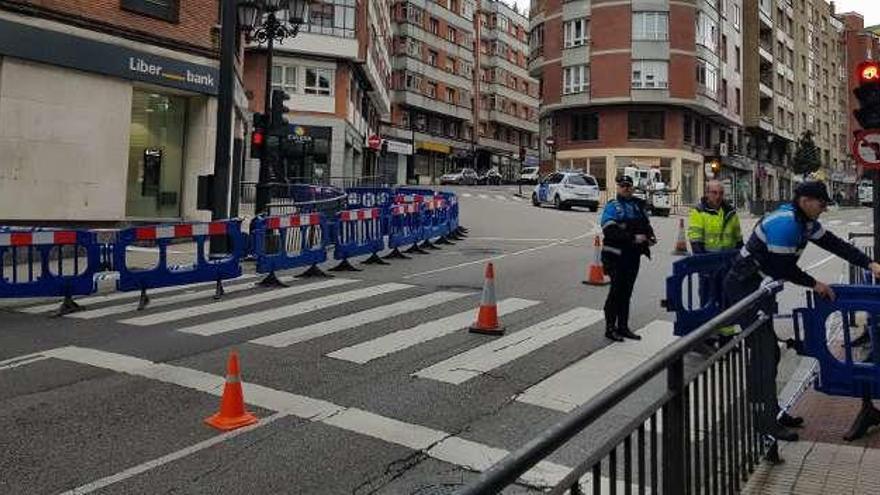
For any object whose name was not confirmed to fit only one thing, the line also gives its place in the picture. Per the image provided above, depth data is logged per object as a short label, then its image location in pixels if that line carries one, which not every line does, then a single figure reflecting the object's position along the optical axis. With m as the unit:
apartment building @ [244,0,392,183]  42.75
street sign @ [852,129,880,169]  8.01
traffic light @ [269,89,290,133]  16.02
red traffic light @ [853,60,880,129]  8.11
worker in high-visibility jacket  8.53
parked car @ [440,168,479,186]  66.94
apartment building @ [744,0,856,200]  67.12
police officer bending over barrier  4.50
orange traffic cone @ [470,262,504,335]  8.41
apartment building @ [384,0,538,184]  70.94
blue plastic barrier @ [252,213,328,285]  12.44
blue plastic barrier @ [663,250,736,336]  7.48
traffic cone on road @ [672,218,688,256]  17.92
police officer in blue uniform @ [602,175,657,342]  8.30
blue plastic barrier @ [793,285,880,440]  4.81
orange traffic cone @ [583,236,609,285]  12.41
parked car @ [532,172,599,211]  35.50
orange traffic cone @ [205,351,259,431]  5.26
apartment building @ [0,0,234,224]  14.99
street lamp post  14.73
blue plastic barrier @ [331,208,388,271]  14.33
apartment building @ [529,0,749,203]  51.25
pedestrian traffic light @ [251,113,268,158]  15.62
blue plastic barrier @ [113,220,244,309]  10.50
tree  71.06
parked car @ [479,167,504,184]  70.44
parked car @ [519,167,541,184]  68.26
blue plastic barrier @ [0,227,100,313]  9.82
